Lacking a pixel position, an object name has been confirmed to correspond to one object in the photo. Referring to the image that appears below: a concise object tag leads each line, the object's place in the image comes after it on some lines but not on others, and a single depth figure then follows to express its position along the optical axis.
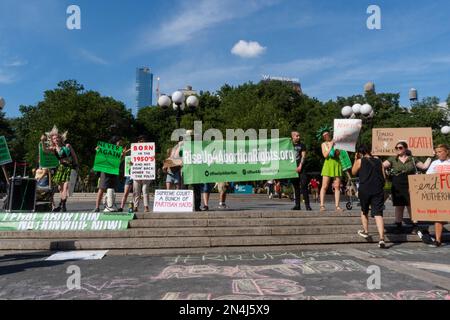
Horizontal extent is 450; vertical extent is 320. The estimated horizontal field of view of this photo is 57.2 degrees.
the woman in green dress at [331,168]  9.74
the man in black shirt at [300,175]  10.41
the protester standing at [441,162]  8.45
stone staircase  7.79
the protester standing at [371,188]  7.78
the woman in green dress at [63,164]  10.35
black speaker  9.49
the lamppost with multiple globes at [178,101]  13.16
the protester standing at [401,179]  8.80
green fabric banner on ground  8.55
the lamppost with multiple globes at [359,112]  14.59
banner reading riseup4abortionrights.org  10.72
